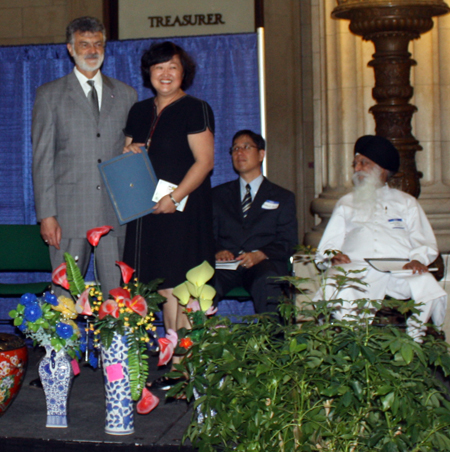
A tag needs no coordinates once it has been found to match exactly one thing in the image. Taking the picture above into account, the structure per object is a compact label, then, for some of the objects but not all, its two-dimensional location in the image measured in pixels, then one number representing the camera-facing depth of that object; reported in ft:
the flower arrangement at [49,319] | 9.71
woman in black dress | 12.01
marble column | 16.19
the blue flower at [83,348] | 15.68
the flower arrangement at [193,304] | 9.02
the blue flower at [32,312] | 9.64
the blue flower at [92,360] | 10.39
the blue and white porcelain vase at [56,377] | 10.07
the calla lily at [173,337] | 9.72
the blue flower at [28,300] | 9.78
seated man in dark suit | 14.87
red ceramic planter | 10.26
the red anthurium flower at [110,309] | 9.33
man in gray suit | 12.78
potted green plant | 6.39
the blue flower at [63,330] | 9.74
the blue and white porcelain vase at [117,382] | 9.64
